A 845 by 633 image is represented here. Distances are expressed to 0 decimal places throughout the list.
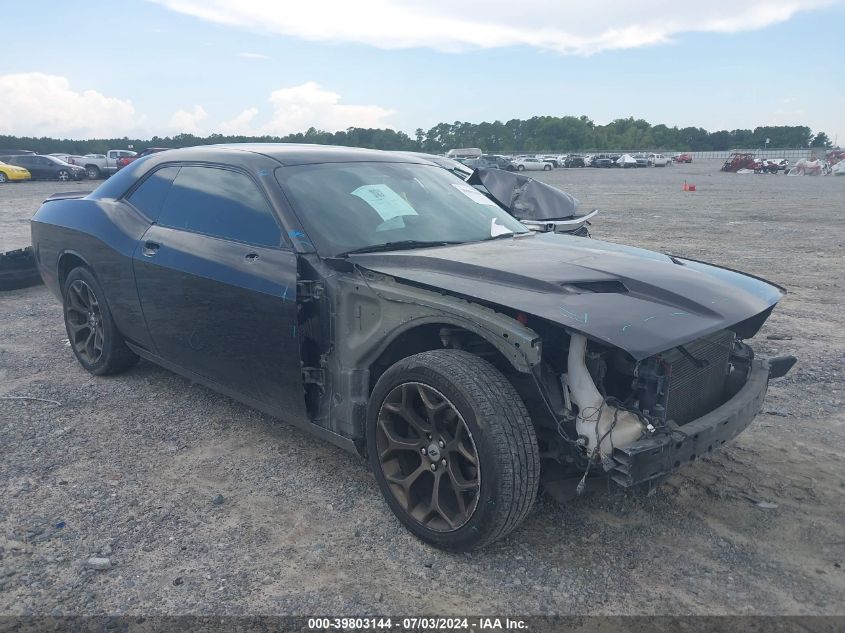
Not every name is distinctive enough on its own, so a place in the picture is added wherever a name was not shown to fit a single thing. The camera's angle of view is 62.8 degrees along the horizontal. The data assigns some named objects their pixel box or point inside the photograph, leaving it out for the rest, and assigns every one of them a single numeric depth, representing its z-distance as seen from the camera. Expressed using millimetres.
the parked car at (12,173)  30625
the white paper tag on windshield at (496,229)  3875
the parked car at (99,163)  33375
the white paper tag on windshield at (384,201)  3609
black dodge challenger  2615
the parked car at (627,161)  61812
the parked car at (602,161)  62312
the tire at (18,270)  7484
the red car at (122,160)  33159
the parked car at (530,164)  52675
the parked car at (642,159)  62291
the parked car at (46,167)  31844
